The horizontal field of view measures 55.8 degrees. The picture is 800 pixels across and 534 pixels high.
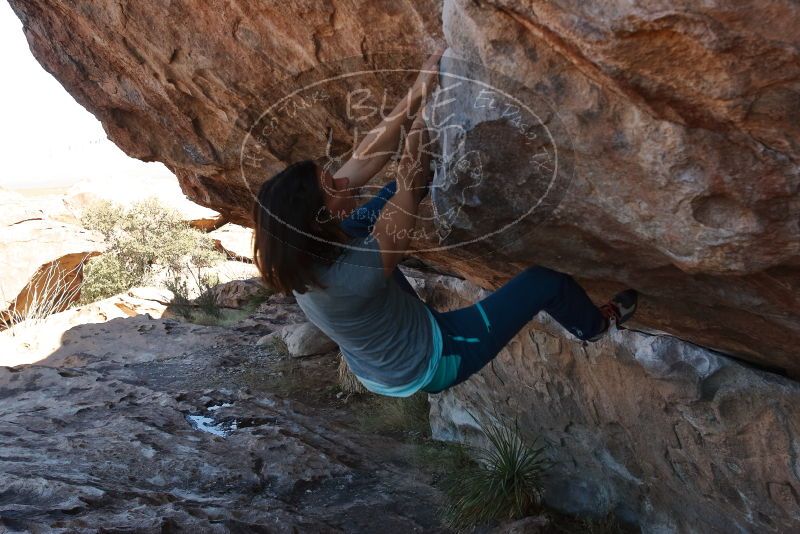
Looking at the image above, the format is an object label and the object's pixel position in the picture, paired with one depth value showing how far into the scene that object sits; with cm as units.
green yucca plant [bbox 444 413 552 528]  447
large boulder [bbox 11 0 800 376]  176
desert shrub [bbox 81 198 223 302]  1580
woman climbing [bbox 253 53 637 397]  241
